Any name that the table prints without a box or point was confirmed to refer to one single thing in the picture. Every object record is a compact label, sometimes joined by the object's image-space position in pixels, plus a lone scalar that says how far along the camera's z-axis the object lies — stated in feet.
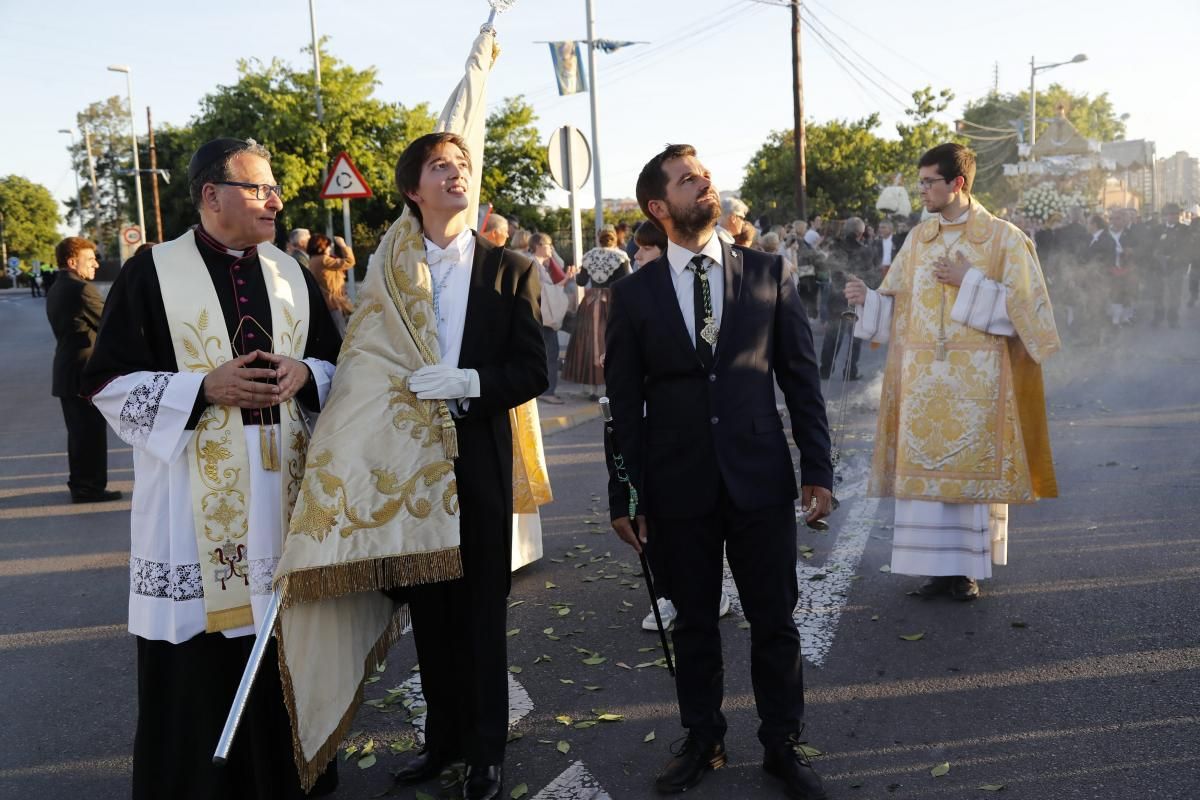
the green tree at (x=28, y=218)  314.14
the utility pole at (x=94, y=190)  249.14
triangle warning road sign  43.93
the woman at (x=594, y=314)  38.81
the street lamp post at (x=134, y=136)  153.48
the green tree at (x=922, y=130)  122.83
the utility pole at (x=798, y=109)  87.56
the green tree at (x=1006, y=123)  199.21
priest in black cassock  10.35
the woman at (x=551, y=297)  41.19
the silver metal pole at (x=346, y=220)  53.62
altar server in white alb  17.29
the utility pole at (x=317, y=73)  104.68
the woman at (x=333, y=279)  30.01
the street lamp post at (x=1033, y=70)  161.79
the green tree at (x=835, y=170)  138.41
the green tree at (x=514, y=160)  130.41
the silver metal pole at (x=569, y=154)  45.83
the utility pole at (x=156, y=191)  152.46
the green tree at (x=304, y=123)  106.32
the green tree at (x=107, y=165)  253.44
